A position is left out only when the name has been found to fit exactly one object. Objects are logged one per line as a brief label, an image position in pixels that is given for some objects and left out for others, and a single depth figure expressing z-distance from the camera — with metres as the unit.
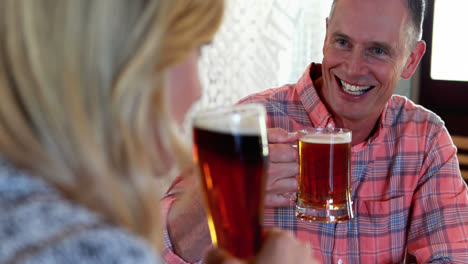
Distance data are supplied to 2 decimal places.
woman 0.57
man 1.53
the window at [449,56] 3.20
